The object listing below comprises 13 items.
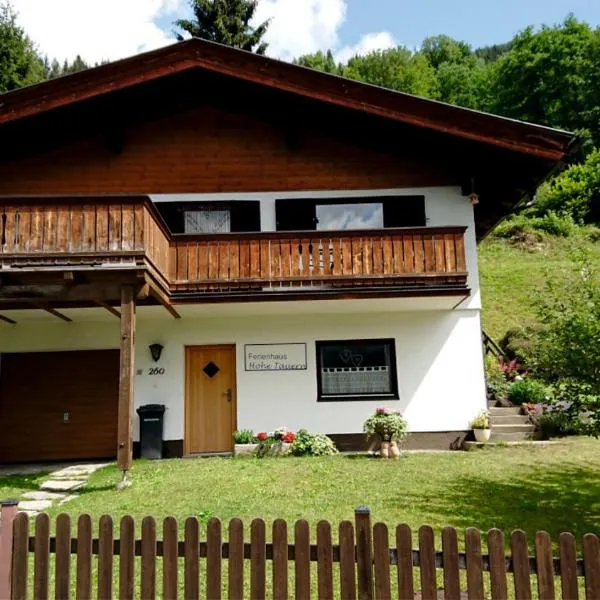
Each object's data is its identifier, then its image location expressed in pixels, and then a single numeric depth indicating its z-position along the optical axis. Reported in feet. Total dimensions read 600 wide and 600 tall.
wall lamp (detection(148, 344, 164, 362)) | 40.63
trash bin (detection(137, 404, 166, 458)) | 39.01
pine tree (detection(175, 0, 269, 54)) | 98.84
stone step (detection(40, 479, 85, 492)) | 29.27
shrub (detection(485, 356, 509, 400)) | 46.65
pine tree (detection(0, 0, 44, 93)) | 99.86
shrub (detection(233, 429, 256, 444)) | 38.65
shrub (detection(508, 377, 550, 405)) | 44.37
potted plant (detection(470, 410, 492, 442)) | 38.93
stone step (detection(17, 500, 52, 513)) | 24.63
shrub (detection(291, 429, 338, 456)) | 36.96
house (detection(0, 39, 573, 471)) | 38.19
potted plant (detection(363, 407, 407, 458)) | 35.17
